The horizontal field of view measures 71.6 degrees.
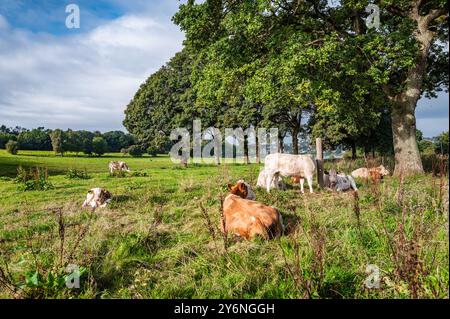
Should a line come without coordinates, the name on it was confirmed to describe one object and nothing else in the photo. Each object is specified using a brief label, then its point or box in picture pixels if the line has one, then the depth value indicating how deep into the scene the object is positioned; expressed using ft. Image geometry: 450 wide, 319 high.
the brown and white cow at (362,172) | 47.84
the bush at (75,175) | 56.39
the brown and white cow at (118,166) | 68.83
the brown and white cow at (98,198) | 28.09
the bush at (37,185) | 42.27
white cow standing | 36.73
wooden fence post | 38.86
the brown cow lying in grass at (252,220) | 17.69
